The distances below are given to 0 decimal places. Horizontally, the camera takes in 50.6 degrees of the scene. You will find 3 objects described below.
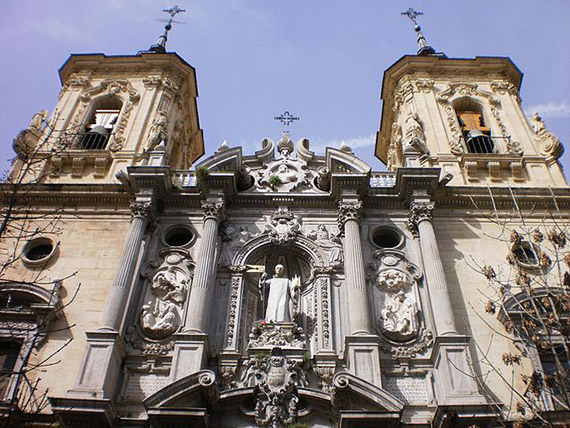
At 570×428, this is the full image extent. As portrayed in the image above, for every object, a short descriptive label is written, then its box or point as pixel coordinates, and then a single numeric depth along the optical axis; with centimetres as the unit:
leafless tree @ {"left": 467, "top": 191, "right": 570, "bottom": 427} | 995
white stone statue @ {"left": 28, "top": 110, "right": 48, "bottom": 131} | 2086
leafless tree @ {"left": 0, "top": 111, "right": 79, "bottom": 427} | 1276
